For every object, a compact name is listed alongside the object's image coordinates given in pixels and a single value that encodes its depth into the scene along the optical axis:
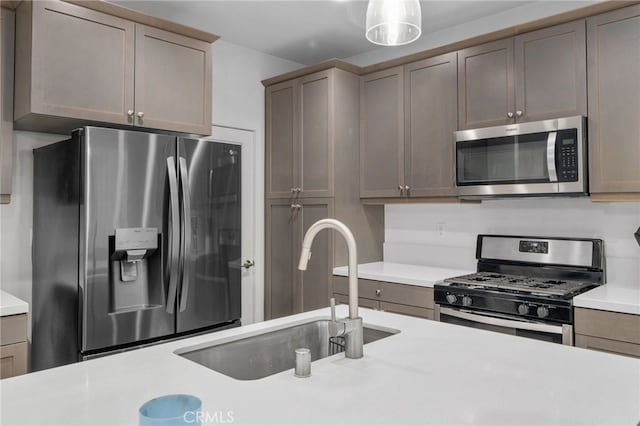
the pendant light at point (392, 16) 1.65
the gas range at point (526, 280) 2.37
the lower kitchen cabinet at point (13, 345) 1.96
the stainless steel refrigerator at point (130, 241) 2.19
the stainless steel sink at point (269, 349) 1.50
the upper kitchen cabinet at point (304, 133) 3.42
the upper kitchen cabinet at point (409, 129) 3.11
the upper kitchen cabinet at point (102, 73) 2.31
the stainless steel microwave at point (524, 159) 2.52
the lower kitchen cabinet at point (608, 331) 2.08
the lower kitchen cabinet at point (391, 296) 2.85
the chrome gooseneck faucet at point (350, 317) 1.32
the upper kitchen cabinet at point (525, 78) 2.56
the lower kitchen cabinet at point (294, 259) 3.44
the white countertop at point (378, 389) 0.94
